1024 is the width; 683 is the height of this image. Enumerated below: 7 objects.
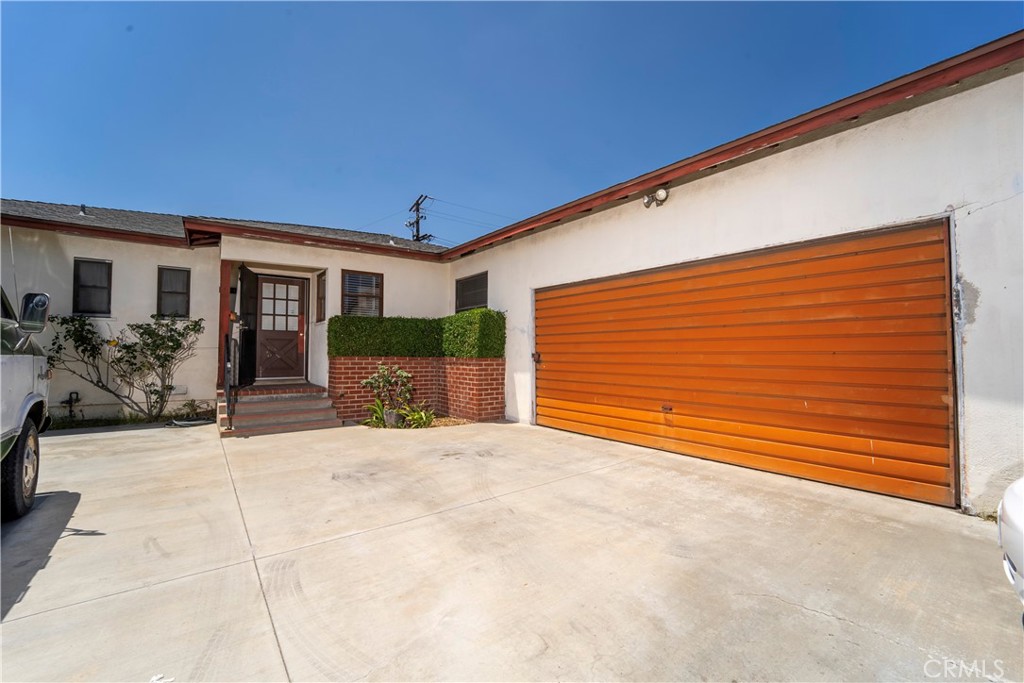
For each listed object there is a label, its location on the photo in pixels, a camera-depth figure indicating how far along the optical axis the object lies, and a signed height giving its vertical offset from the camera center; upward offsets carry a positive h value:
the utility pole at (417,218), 28.18 +9.36
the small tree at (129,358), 8.12 -0.19
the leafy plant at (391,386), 8.25 -0.75
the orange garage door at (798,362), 3.70 -0.11
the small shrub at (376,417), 7.80 -1.30
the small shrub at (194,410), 9.02 -1.39
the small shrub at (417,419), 7.70 -1.30
